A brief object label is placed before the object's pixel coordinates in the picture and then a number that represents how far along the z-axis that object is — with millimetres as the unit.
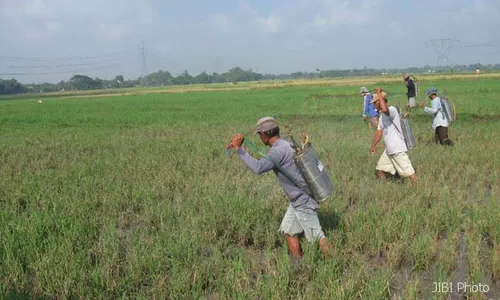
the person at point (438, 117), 8477
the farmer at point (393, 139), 5738
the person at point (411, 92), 12109
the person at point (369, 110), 8794
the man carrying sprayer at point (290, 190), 3418
